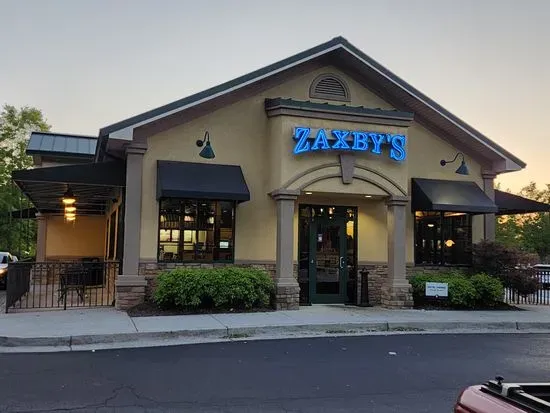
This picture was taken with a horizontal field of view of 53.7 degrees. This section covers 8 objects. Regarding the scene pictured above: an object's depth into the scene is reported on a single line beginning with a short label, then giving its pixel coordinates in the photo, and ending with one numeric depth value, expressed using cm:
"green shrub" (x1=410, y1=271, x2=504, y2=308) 1456
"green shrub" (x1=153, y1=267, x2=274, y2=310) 1265
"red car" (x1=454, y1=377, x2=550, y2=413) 250
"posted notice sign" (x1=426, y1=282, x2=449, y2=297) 1448
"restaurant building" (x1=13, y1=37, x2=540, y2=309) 1356
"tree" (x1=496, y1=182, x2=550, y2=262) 5219
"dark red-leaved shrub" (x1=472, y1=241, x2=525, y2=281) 1534
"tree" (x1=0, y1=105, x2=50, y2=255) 3359
